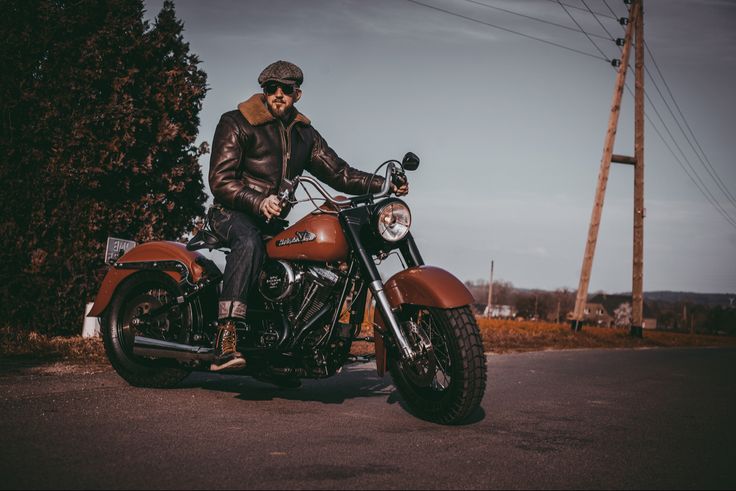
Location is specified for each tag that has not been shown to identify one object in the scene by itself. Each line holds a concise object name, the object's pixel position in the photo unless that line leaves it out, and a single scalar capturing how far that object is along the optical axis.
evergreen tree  9.09
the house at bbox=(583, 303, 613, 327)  117.76
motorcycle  4.30
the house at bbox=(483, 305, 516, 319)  107.51
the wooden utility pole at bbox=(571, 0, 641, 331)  21.22
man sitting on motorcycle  4.75
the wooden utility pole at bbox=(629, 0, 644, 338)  23.27
